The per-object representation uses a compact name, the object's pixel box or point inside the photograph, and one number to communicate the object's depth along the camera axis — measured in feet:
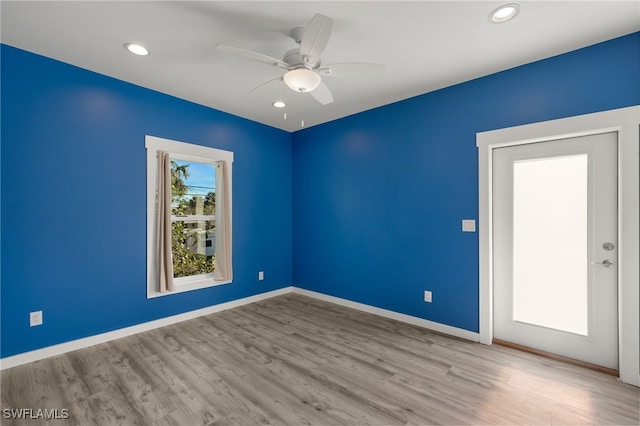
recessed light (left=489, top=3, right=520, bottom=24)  6.46
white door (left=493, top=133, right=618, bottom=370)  7.98
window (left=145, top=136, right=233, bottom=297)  11.01
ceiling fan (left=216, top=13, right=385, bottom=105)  5.97
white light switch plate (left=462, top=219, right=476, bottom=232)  10.05
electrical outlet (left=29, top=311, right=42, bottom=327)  8.43
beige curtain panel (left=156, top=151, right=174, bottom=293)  10.99
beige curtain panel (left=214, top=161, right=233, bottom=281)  13.04
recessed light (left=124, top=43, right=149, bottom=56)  8.02
